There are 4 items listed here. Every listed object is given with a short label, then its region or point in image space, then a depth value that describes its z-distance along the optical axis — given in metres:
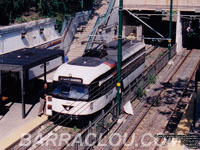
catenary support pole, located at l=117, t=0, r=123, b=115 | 18.56
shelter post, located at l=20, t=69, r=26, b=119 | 18.70
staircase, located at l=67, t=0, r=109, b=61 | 31.94
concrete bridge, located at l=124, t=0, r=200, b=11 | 35.44
